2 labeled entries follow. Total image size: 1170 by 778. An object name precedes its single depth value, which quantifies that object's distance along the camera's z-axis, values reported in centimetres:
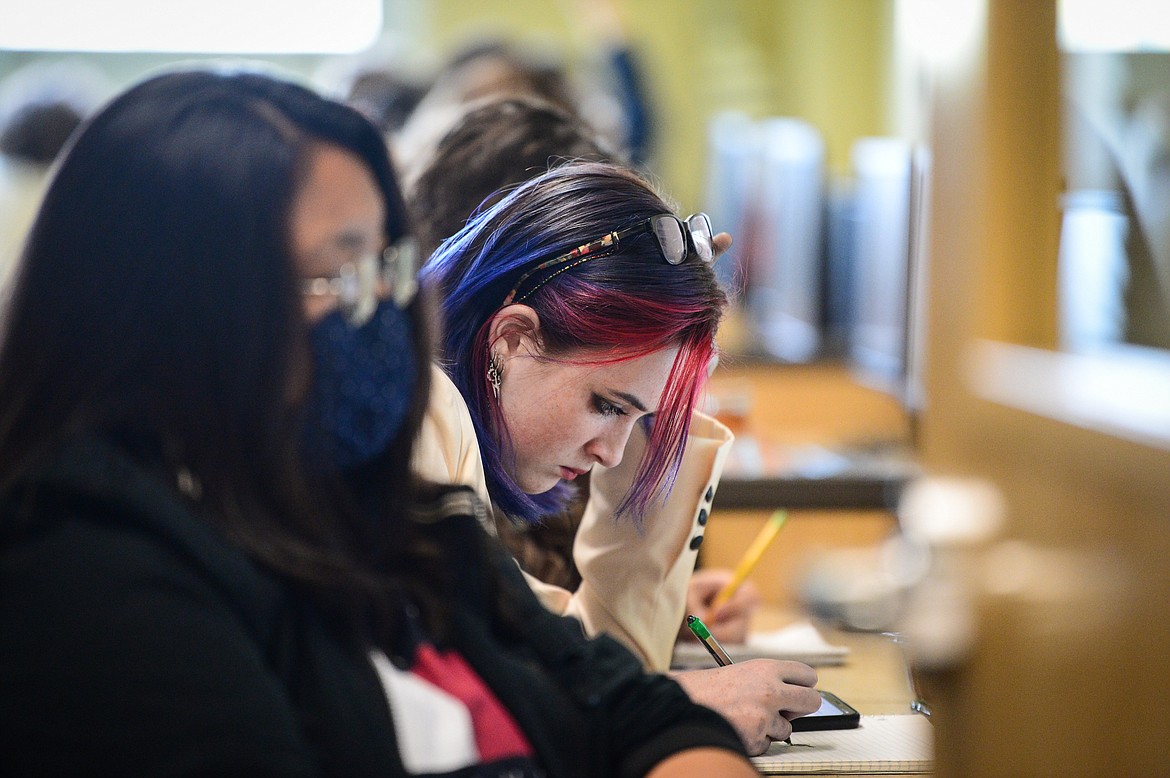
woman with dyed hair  394
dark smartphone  400
